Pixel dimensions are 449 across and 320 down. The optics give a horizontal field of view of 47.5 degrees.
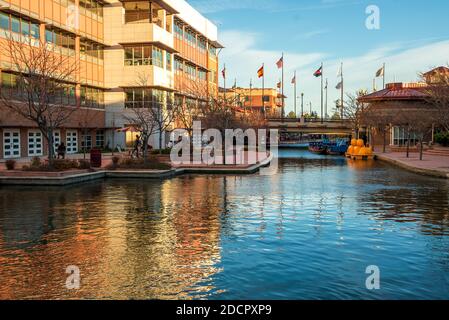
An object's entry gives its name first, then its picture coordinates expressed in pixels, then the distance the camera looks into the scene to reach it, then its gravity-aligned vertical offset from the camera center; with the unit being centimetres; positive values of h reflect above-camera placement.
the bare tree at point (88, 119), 5019 +200
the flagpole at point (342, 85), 8400 +843
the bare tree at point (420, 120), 4678 +156
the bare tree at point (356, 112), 6388 +327
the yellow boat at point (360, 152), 4881 -150
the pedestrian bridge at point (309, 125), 9075 +211
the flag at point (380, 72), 7450 +943
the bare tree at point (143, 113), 4834 +266
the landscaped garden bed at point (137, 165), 2991 -158
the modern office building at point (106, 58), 4316 +856
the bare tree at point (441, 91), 3030 +295
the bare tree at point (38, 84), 2716 +368
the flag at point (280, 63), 7938 +1159
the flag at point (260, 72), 7981 +1022
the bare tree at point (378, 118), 6050 +218
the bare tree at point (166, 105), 5081 +340
